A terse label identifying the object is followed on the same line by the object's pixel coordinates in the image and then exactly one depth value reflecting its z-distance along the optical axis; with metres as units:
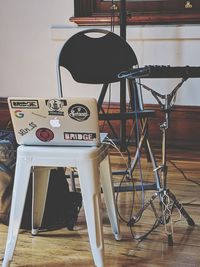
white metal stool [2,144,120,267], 2.01
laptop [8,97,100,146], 1.98
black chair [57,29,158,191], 2.88
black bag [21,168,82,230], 2.43
